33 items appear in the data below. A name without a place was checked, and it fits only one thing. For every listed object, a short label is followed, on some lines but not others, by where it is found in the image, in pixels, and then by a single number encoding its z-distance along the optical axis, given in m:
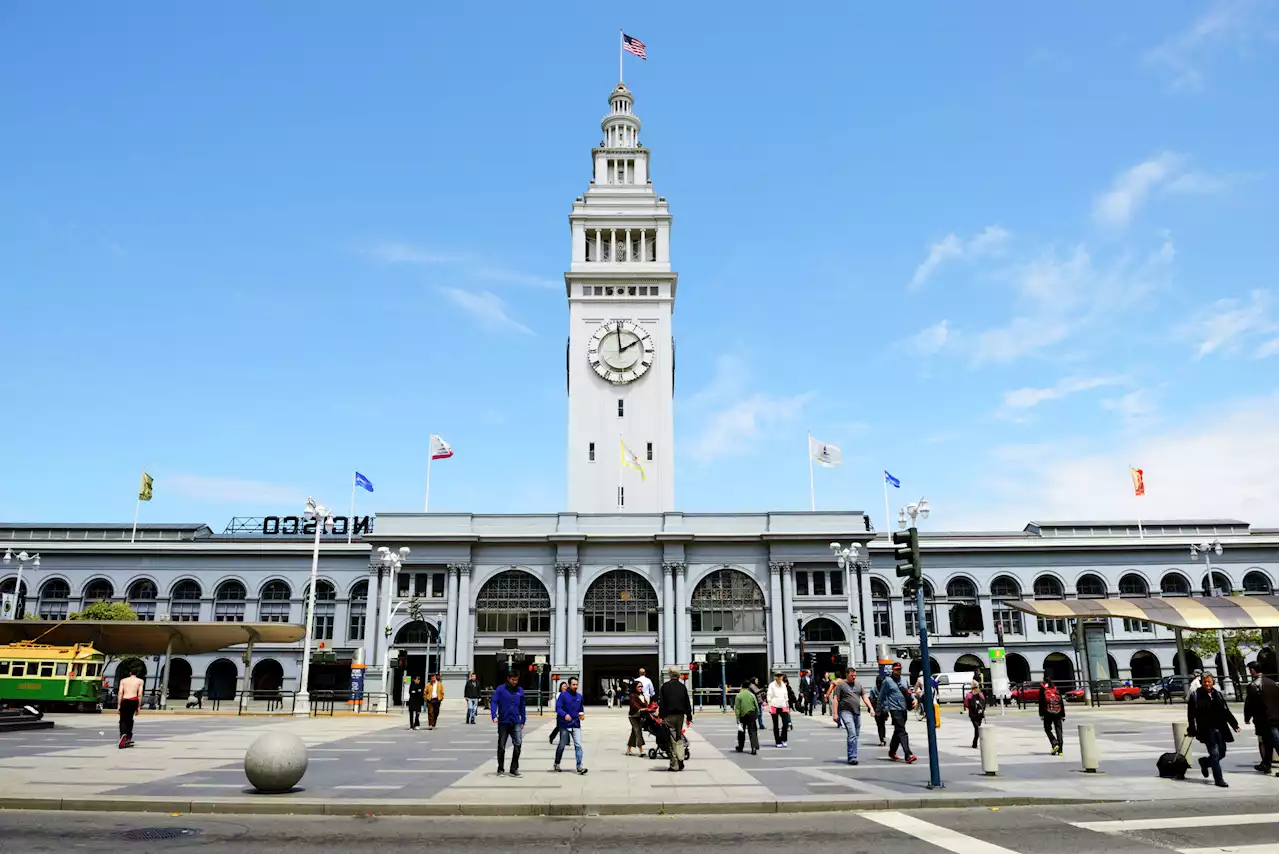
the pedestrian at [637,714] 23.70
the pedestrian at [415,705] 36.75
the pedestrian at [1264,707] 18.55
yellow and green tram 40.47
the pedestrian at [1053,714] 22.61
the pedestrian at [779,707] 27.11
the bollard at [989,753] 18.88
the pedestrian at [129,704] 24.92
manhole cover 12.73
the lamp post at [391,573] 53.34
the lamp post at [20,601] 55.88
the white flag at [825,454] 67.56
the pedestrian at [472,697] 41.16
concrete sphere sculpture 16.19
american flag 72.50
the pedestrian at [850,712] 22.05
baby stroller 20.95
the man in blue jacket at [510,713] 19.22
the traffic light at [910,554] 17.70
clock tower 73.38
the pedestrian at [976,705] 23.80
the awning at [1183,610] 39.12
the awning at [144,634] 47.69
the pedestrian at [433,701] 36.94
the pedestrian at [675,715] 20.38
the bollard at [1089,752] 19.38
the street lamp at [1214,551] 52.21
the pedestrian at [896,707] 21.45
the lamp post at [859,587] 63.03
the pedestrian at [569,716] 20.36
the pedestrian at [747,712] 24.19
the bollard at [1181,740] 18.95
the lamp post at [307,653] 46.47
